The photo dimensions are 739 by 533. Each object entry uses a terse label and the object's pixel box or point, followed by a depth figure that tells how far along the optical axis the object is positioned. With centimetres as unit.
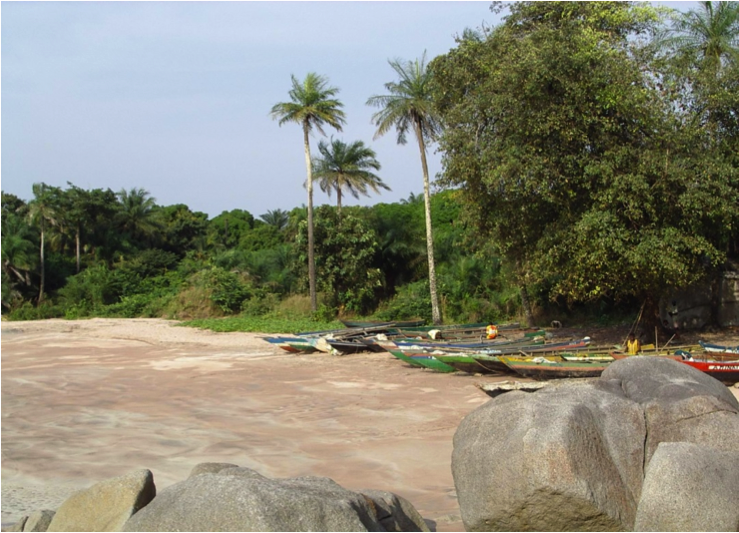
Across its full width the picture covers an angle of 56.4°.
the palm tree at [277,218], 6266
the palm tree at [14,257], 4059
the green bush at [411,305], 3148
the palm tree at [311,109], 3319
